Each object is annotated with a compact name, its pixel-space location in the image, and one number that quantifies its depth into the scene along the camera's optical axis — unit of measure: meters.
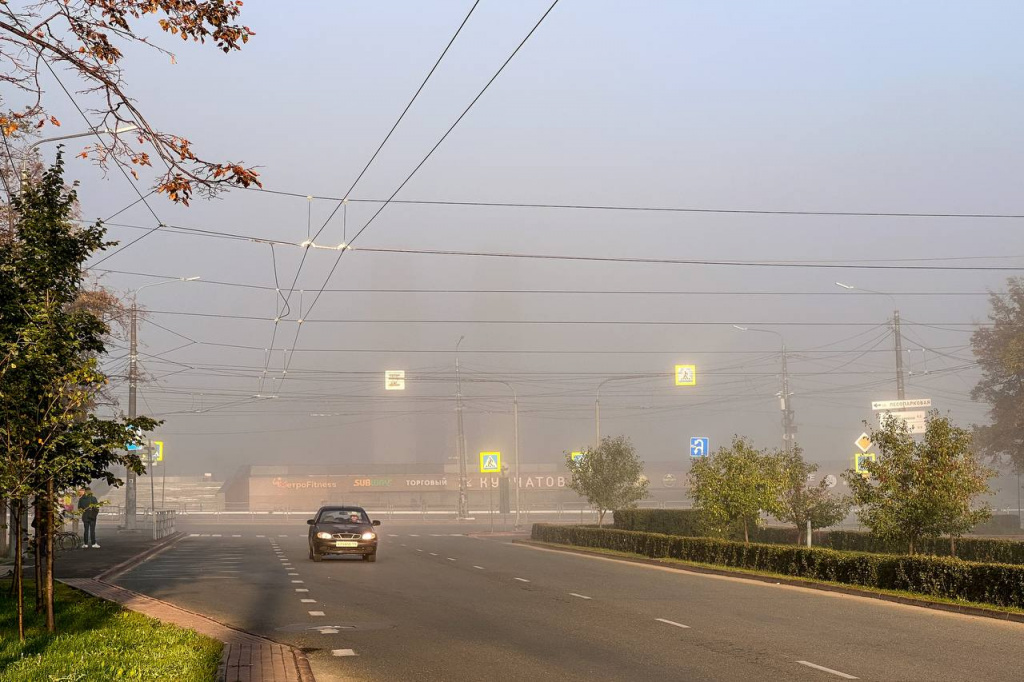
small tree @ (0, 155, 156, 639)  13.31
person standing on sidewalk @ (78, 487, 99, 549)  37.69
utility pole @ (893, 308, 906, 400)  44.62
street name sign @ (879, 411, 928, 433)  45.94
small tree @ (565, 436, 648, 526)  48.03
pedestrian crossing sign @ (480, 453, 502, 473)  67.31
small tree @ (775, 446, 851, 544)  34.78
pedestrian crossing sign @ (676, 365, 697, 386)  50.25
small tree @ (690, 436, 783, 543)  31.91
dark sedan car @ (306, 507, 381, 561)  32.19
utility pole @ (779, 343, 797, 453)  54.09
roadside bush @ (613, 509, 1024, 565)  30.66
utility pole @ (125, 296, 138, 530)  47.72
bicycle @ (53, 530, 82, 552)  36.12
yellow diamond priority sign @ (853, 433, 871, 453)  38.89
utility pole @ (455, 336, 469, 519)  70.81
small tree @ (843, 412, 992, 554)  23.84
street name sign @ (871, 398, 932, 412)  44.96
